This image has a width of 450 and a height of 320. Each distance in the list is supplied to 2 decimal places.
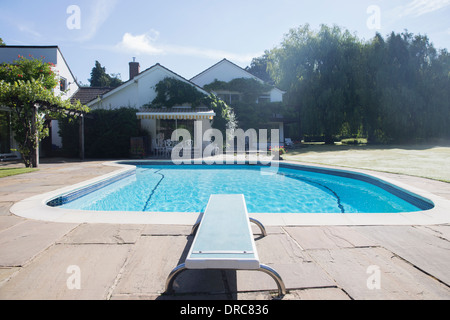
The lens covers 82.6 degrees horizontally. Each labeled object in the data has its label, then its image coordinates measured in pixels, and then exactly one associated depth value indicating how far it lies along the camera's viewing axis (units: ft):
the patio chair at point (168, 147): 54.19
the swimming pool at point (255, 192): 21.83
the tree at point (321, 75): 85.40
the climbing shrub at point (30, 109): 34.32
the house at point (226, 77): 86.12
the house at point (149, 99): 63.46
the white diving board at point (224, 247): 6.40
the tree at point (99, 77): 160.04
